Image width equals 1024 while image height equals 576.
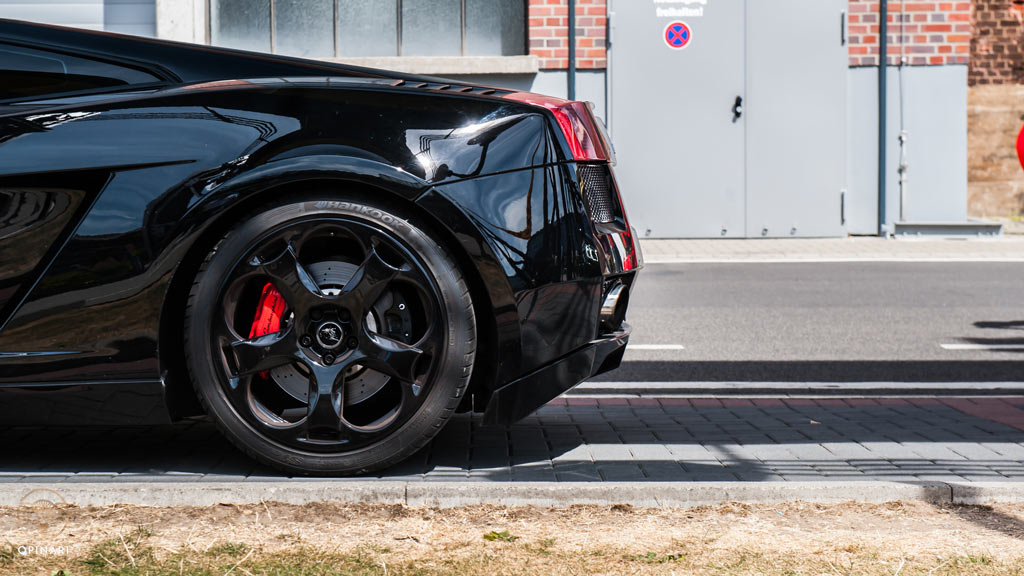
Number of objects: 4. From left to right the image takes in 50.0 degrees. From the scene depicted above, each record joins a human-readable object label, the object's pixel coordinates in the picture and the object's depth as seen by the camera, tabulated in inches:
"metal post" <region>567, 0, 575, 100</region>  648.4
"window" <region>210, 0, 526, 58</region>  664.4
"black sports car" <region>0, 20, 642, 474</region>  132.5
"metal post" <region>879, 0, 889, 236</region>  643.5
